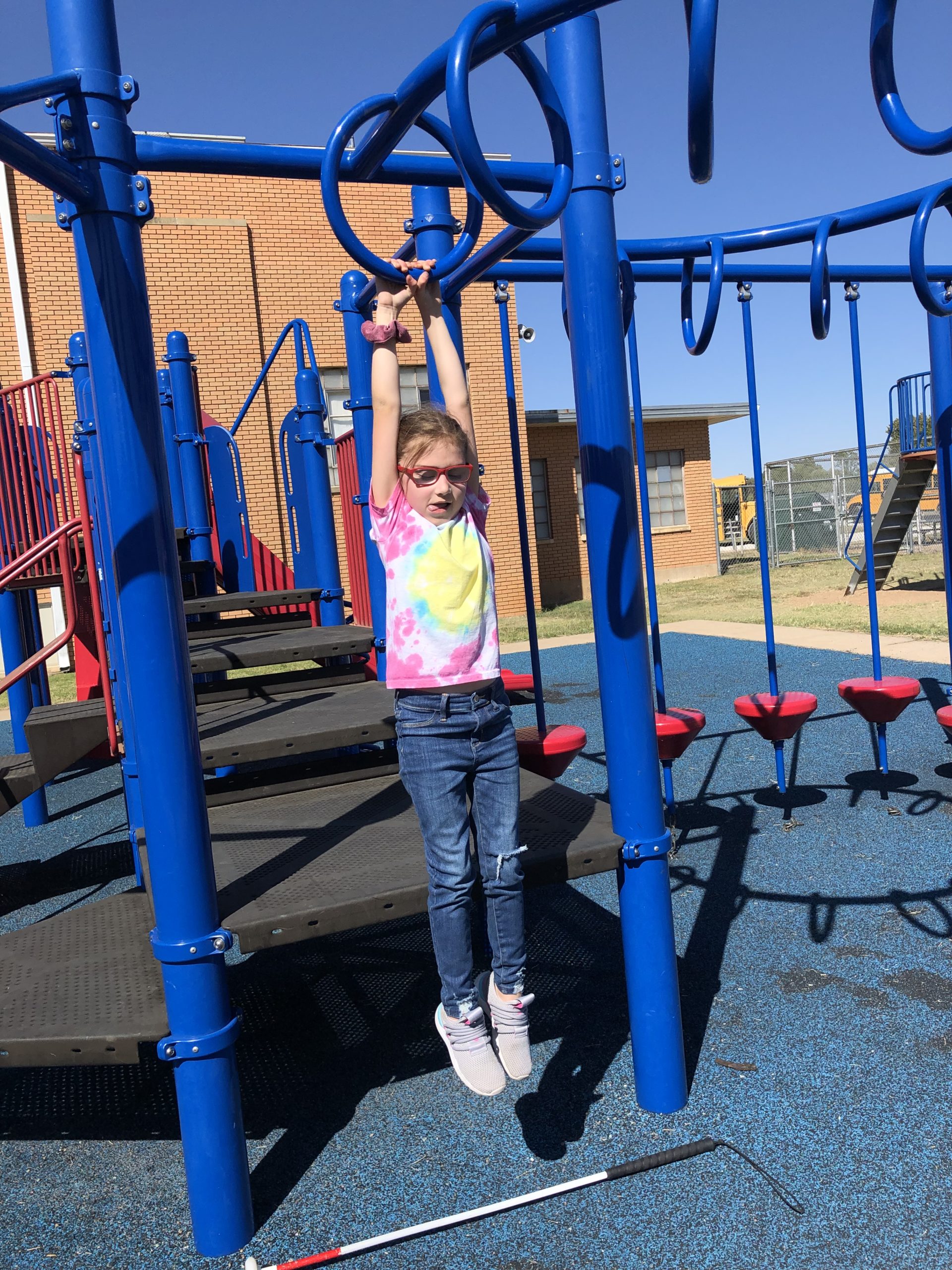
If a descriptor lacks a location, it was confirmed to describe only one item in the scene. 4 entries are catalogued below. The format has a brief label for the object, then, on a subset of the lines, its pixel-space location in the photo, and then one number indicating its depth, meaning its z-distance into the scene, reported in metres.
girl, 2.08
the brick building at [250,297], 13.00
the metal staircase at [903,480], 13.83
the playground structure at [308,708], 1.84
